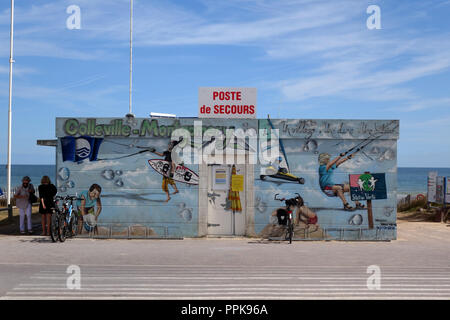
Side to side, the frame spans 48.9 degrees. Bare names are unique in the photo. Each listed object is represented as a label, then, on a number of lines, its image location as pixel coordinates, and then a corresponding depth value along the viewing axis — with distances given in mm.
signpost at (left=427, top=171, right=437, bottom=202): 22188
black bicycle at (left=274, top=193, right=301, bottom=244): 14336
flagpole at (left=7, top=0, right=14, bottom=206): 25688
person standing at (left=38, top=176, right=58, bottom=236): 14766
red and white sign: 15438
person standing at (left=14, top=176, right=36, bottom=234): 15633
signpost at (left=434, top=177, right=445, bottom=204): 21375
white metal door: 15352
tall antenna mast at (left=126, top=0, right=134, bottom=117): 20648
